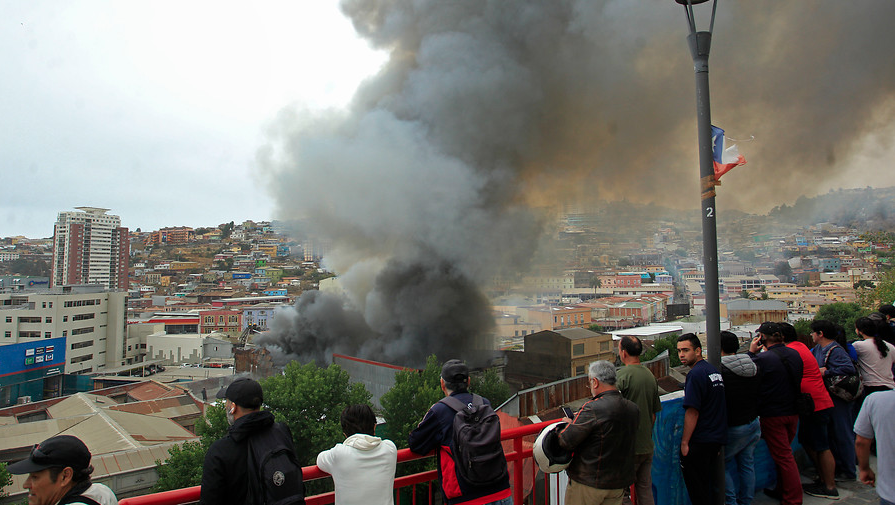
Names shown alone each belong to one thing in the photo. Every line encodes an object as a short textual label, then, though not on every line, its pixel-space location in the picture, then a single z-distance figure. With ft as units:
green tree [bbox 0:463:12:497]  44.37
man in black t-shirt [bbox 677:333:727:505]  10.41
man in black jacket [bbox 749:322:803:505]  11.86
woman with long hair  13.69
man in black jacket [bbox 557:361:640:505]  8.09
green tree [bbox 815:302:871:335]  98.94
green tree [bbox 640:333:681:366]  92.22
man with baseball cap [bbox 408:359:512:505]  8.19
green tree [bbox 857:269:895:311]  99.86
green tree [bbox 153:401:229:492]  50.96
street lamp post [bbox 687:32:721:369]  11.02
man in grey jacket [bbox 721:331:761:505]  11.08
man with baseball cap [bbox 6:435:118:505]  5.80
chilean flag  13.01
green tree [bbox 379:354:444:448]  62.75
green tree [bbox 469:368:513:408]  83.76
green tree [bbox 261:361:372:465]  61.46
